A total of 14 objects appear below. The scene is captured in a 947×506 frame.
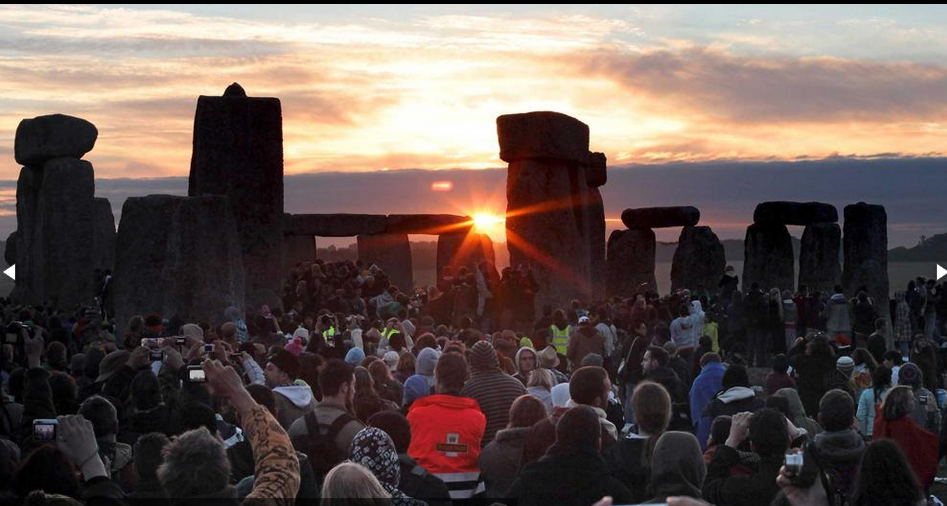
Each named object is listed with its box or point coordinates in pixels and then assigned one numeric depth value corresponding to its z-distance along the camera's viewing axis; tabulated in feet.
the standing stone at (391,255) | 126.41
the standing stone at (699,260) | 106.52
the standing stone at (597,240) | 99.15
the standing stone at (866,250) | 92.12
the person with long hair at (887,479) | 18.47
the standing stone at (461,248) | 127.95
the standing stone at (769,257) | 98.73
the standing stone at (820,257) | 98.22
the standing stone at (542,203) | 80.23
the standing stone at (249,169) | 68.03
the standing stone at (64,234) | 88.58
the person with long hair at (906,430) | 26.27
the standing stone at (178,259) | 55.01
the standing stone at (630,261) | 109.29
